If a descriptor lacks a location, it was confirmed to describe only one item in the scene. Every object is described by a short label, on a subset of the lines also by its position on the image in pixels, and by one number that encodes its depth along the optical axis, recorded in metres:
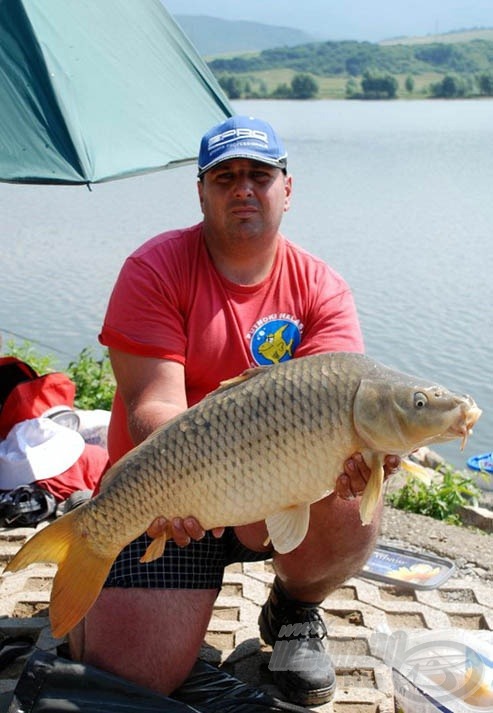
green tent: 3.21
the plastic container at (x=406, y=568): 2.96
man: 2.23
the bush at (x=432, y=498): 3.83
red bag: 3.68
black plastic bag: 2.03
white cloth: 3.46
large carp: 1.86
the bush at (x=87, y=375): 4.70
